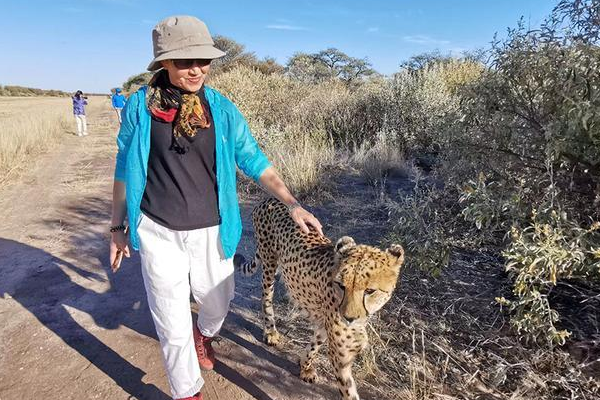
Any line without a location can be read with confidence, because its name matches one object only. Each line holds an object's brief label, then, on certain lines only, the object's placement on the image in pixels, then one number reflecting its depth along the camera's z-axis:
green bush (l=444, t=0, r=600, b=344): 2.40
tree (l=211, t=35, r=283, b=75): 18.27
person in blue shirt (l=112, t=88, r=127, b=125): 17.06
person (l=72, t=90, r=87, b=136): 15.23
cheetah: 2.00
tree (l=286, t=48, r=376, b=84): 15.52
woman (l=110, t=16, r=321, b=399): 2.02
